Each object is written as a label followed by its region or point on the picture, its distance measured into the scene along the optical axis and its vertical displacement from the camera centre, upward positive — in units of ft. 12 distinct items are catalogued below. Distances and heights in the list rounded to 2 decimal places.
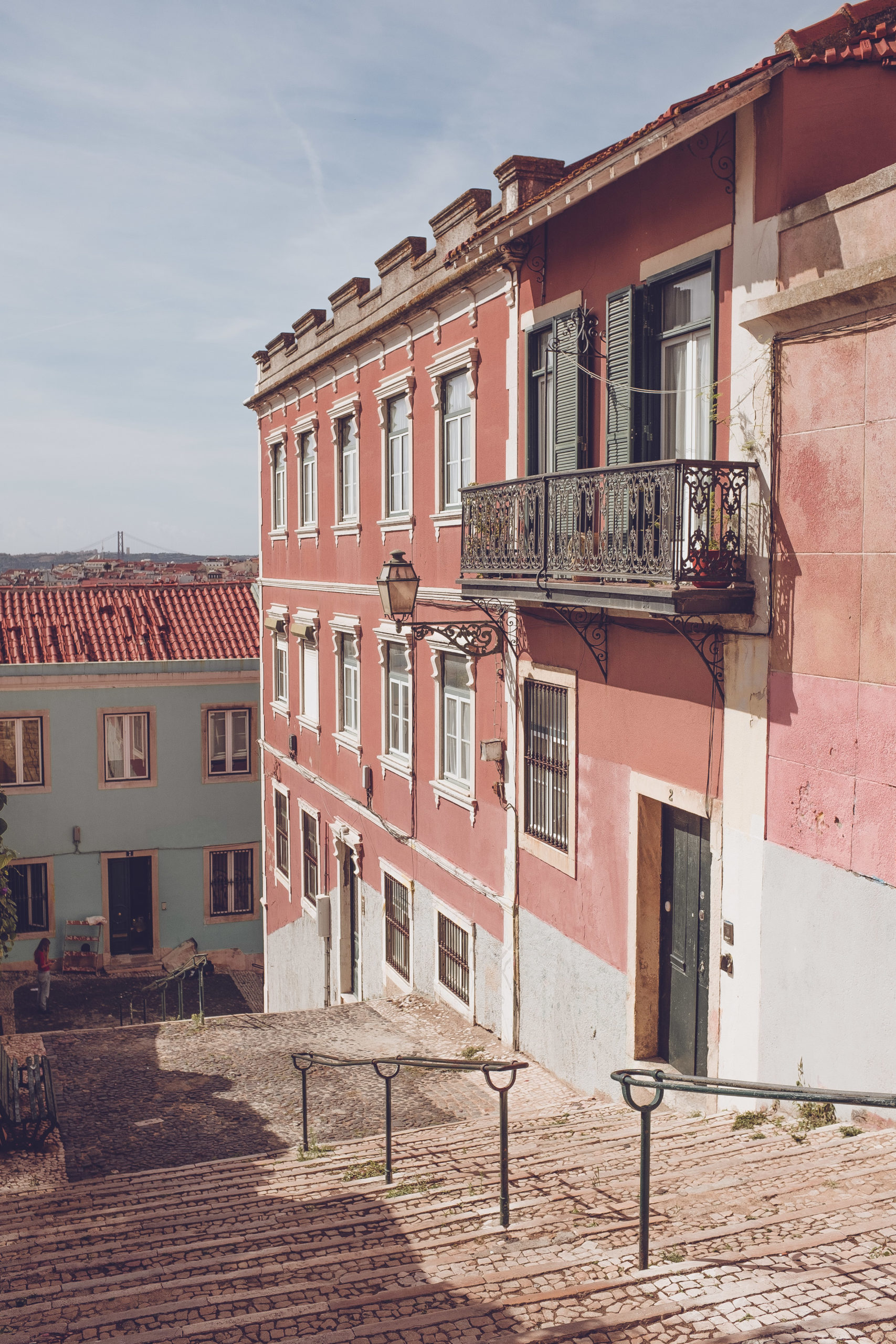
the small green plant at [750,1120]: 25.68 -12.40
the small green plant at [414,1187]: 23.21 -12.71
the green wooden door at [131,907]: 80.18 -23.51
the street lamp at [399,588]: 38.58 -0.54
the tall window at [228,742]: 82.38 -12.24
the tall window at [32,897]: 77.71 -22.11
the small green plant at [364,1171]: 26.32 -13.94
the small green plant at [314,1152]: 29.63 -15.48
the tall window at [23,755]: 77.41 -12.37
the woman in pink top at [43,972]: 70.64 -24.74
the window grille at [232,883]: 82.64 -22.49
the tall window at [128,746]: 79.87 -12.17
